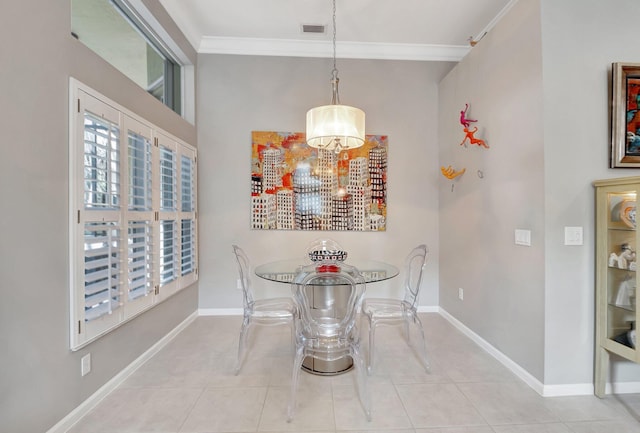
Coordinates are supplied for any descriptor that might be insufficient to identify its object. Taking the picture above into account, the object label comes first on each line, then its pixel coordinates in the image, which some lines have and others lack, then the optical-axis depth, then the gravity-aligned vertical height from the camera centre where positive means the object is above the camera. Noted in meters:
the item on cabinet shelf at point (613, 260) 1.88 -0.30
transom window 1.99 +1.40
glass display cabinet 1.81 -0.39
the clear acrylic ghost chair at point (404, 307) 2.35 -0.80
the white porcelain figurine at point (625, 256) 1.82 -0.27
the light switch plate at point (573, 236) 2.00 -0.16
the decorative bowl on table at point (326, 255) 2.31 -0.39
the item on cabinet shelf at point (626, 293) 1.84 -0.50
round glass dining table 2.28 -0.67
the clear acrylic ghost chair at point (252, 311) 2.34 -0.80
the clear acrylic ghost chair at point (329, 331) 1.81 -0.79
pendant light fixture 2.24 +0.68
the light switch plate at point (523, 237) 2.15 -0.18
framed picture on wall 1.93 +0.64
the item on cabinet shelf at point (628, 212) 1.78 +0.00
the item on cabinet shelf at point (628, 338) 1.79 -0.78
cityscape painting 3.54 +0.37
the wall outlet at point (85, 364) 1.80 -0.92
